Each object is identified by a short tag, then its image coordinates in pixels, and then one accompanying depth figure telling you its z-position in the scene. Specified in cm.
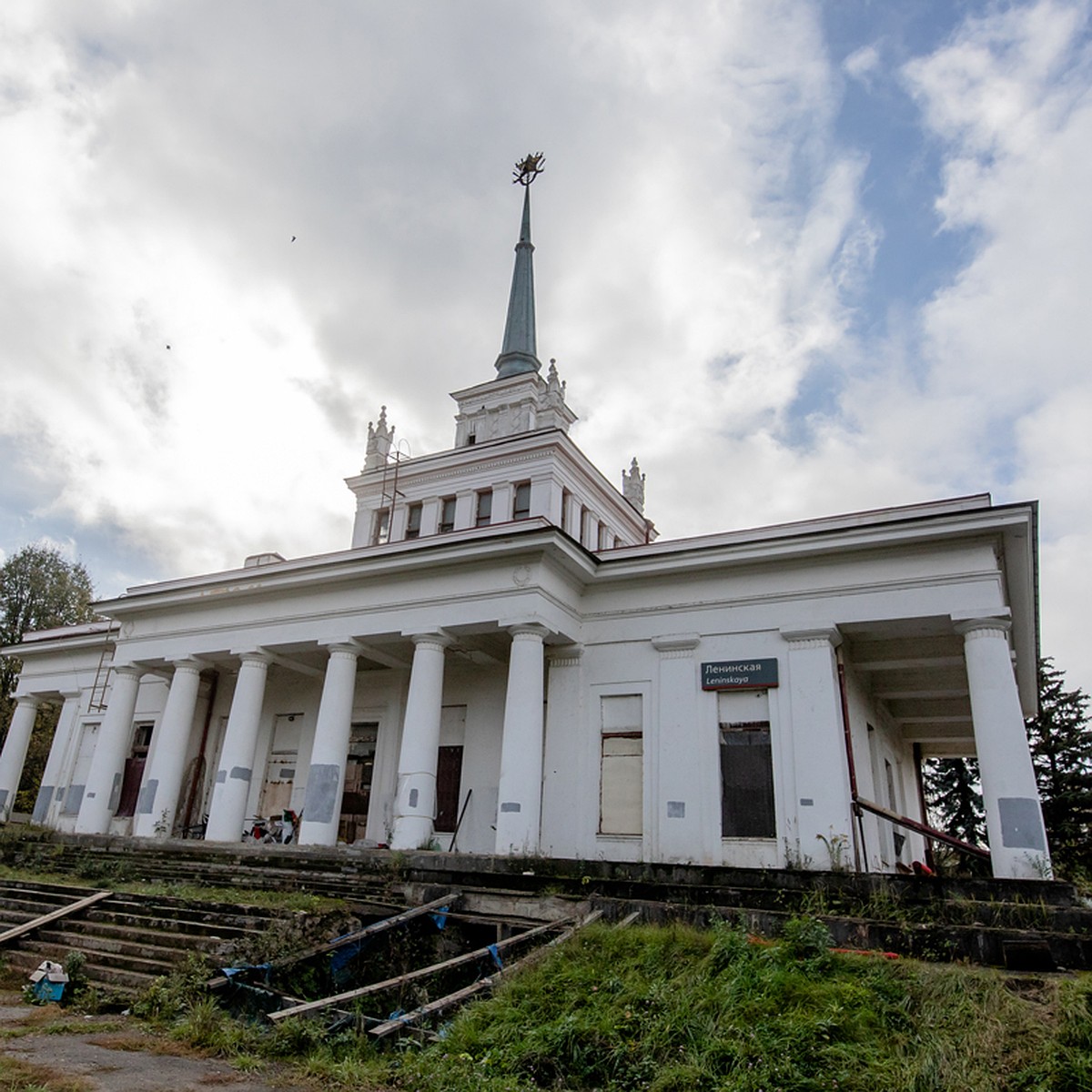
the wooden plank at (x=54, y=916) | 1059
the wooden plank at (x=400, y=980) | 739
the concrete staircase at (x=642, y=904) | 887
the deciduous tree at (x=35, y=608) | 3925
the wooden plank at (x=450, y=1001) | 696
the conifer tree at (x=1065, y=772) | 2894
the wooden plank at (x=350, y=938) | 870
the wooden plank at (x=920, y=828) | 1378
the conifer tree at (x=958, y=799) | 3428
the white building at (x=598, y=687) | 1516
